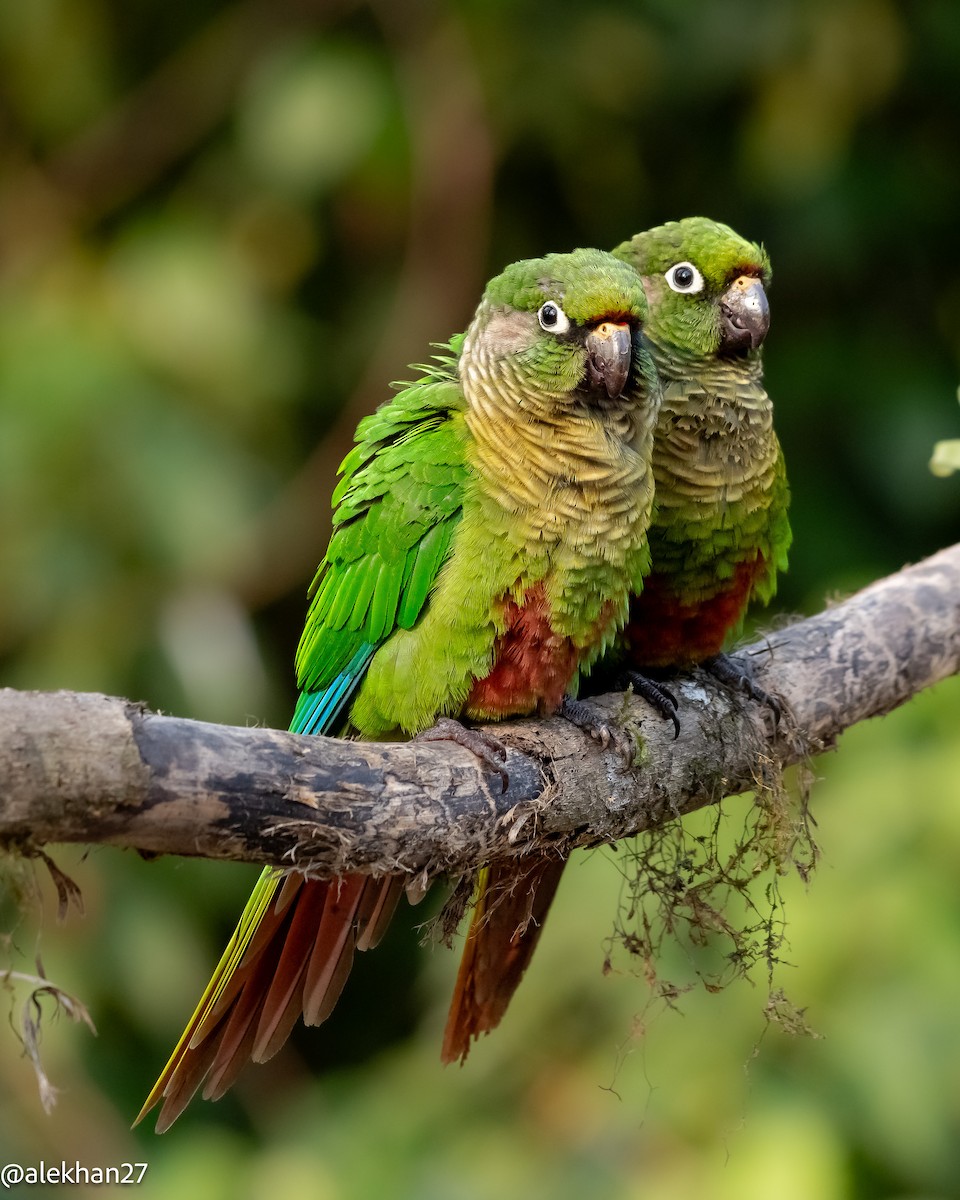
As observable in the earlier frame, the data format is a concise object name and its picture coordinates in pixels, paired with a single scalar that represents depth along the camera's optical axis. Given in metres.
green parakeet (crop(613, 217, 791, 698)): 5.55
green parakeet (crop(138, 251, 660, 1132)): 5.07
